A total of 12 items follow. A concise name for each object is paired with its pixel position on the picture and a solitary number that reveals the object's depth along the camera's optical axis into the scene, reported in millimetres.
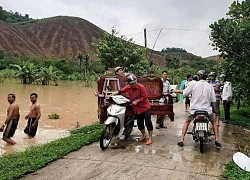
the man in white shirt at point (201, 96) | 4821
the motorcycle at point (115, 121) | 4747
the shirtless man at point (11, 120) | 6008
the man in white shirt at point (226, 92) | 7545
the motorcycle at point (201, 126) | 4630
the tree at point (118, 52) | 20439
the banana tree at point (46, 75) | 26529
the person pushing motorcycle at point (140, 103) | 5139
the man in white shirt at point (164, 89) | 6615
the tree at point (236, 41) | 6520
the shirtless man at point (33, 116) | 6544
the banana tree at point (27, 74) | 25775
